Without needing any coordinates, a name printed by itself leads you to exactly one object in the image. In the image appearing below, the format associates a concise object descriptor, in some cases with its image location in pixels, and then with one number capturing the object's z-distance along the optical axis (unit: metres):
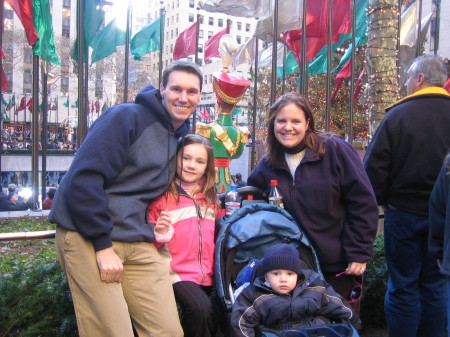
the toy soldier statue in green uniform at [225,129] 5.48
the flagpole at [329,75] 4.53
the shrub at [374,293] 4.13
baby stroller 2.71
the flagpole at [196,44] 4.71
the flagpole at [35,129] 4.18
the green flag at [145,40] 8.00
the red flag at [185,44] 8.38
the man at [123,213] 2.22
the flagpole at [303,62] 4.57
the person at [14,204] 12.81
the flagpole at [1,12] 3.34
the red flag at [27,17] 6.07
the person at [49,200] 11.45
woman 2.77
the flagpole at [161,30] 4.41
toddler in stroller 2.28
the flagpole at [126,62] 3.99
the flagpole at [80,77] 3.51
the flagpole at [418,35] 5.42
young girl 2.58
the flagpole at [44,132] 5.96
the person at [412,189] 3.07
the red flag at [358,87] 10.04
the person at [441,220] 2.27
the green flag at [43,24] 6.15
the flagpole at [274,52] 4.33
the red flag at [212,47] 9.33
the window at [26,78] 41.29
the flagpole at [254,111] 5.23
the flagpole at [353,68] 4.74
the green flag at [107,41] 6.71
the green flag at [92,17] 5.52
